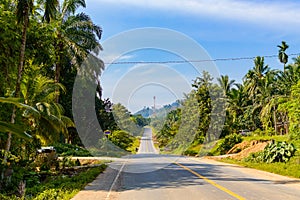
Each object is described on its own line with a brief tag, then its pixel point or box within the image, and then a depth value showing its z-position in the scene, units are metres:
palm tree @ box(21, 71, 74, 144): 18.38
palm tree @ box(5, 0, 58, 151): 12.48
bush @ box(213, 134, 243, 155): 35.34
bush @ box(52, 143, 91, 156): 30.64
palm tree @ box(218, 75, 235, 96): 61.91
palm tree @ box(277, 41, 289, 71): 52.11
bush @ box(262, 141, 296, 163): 19.17
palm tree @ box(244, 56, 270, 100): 54.56
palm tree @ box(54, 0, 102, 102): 29.73
